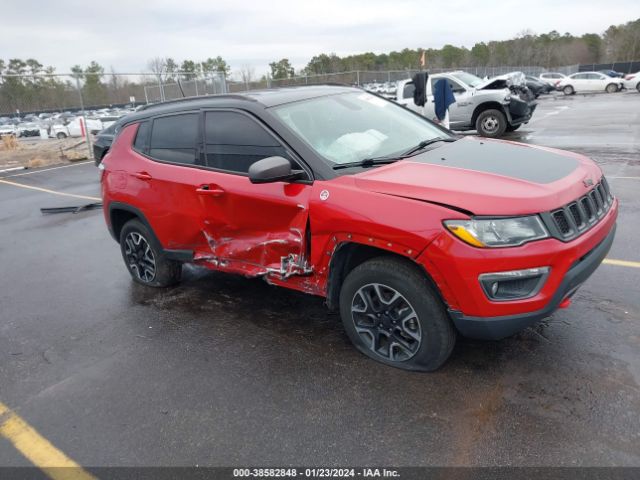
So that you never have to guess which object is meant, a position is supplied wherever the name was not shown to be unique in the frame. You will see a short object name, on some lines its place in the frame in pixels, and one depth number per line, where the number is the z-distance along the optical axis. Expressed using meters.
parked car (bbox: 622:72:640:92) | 32.06
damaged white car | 12.91
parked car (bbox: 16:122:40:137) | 31.85
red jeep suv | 2.74
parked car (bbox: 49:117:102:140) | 29.85
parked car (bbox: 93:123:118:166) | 12.21
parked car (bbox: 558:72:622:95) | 33.94
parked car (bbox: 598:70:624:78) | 36.58
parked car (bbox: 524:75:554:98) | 30.00
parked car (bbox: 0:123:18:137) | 29.53
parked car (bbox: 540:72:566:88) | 36.59
